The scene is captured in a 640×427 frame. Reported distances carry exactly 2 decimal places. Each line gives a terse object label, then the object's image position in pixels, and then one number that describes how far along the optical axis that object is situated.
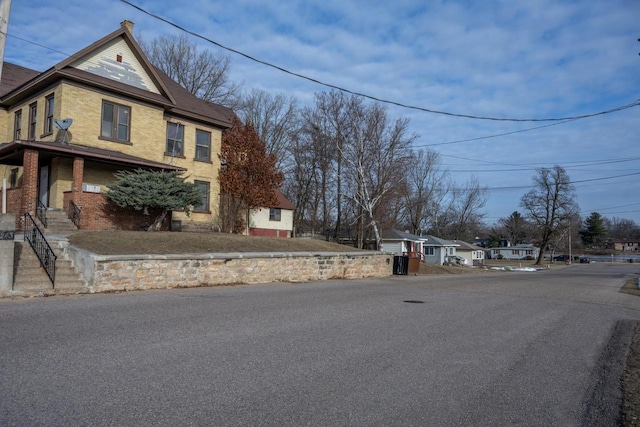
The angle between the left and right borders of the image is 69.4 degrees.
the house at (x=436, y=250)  60.09
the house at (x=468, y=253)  69.94
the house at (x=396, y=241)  50.44
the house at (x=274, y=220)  32.47
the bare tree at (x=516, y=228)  121.03
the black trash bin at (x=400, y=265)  25.30
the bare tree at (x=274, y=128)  48.97
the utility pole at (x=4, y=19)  11.30
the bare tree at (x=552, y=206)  75.81
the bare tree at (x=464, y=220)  82.69
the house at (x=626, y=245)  152.38
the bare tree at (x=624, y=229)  166.86
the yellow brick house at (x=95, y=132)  19.02
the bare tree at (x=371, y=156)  34.66
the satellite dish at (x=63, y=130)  19.25
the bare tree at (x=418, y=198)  63.06
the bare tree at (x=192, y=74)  44.44
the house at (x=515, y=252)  106.62
